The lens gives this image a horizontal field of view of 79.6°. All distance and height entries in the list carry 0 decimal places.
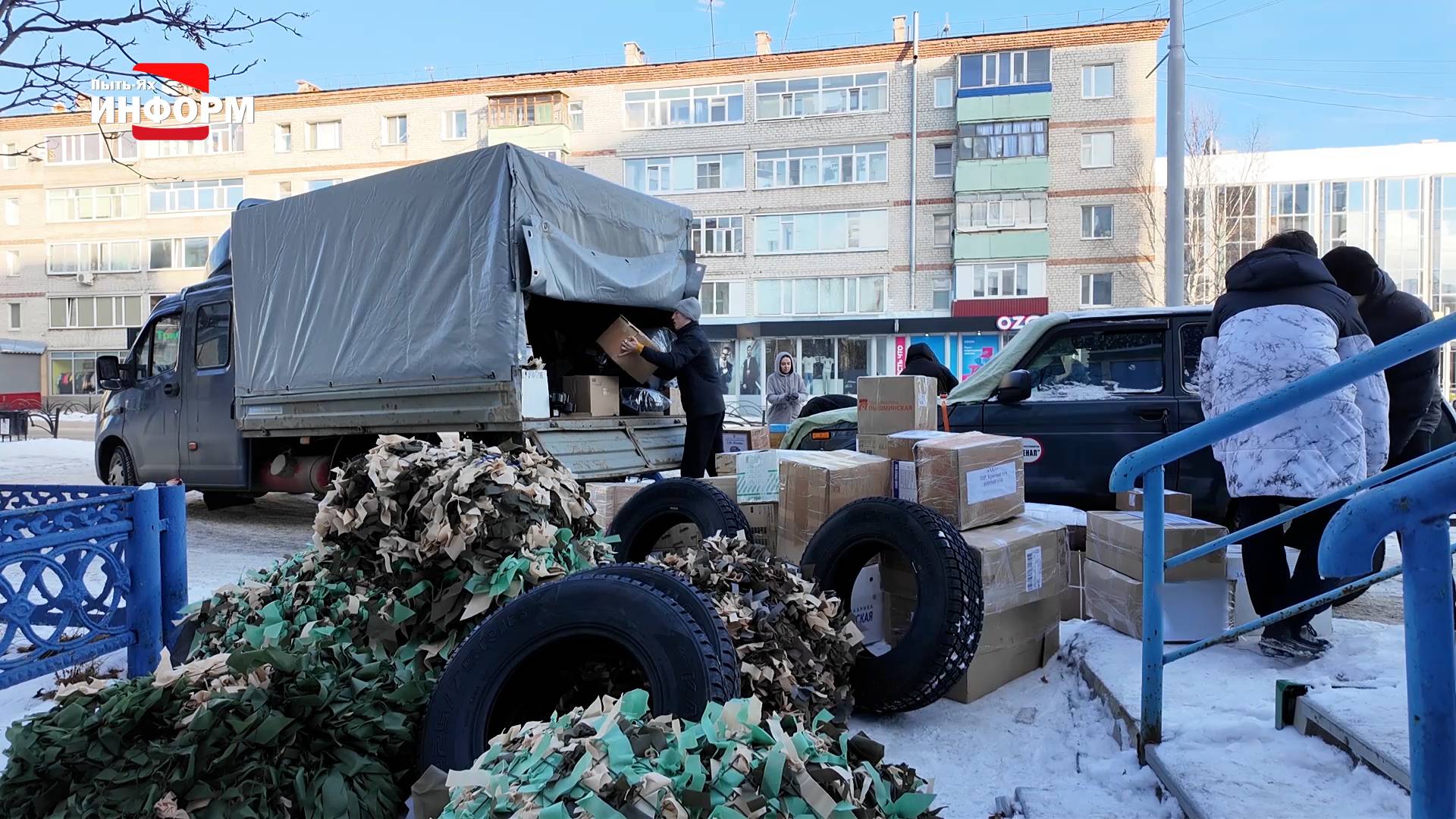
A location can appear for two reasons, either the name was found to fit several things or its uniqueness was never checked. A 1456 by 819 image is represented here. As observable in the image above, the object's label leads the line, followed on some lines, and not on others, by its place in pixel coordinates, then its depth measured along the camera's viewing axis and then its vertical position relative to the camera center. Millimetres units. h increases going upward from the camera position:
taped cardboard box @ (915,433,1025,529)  4227 -437
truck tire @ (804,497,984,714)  3551 -923
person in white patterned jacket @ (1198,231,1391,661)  3604 -130
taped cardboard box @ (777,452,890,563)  4461 -500
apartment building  33844 +9692
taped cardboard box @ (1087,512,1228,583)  4059 -735
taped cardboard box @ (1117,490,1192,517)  4805 -632
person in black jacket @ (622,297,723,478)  7453 +9
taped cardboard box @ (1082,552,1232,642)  4023 -1027
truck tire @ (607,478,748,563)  4684 -686
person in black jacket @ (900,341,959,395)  8688 +238
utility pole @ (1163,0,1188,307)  11422 +3183
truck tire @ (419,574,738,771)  2357 -763
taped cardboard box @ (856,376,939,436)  5074 -87
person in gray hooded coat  10914 -56
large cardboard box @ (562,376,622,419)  7523 -17
